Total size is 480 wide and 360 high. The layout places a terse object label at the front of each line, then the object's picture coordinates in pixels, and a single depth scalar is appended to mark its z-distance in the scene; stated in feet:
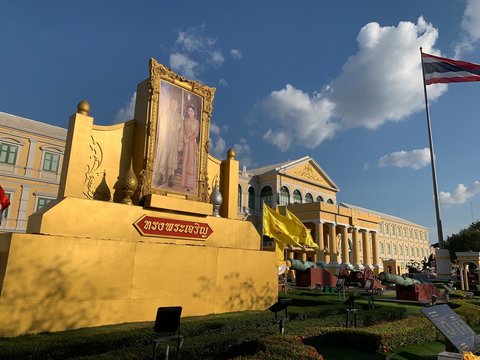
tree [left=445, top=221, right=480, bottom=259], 184.24
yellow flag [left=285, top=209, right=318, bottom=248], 58.39
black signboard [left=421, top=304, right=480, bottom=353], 20.83
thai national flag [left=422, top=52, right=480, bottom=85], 65.16
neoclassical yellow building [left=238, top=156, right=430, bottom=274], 135.85
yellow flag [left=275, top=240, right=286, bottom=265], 57.74
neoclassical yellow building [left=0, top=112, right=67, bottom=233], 98.89
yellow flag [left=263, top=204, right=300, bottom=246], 56.24
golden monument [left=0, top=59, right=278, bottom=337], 27.50
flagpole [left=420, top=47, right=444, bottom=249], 70.90
